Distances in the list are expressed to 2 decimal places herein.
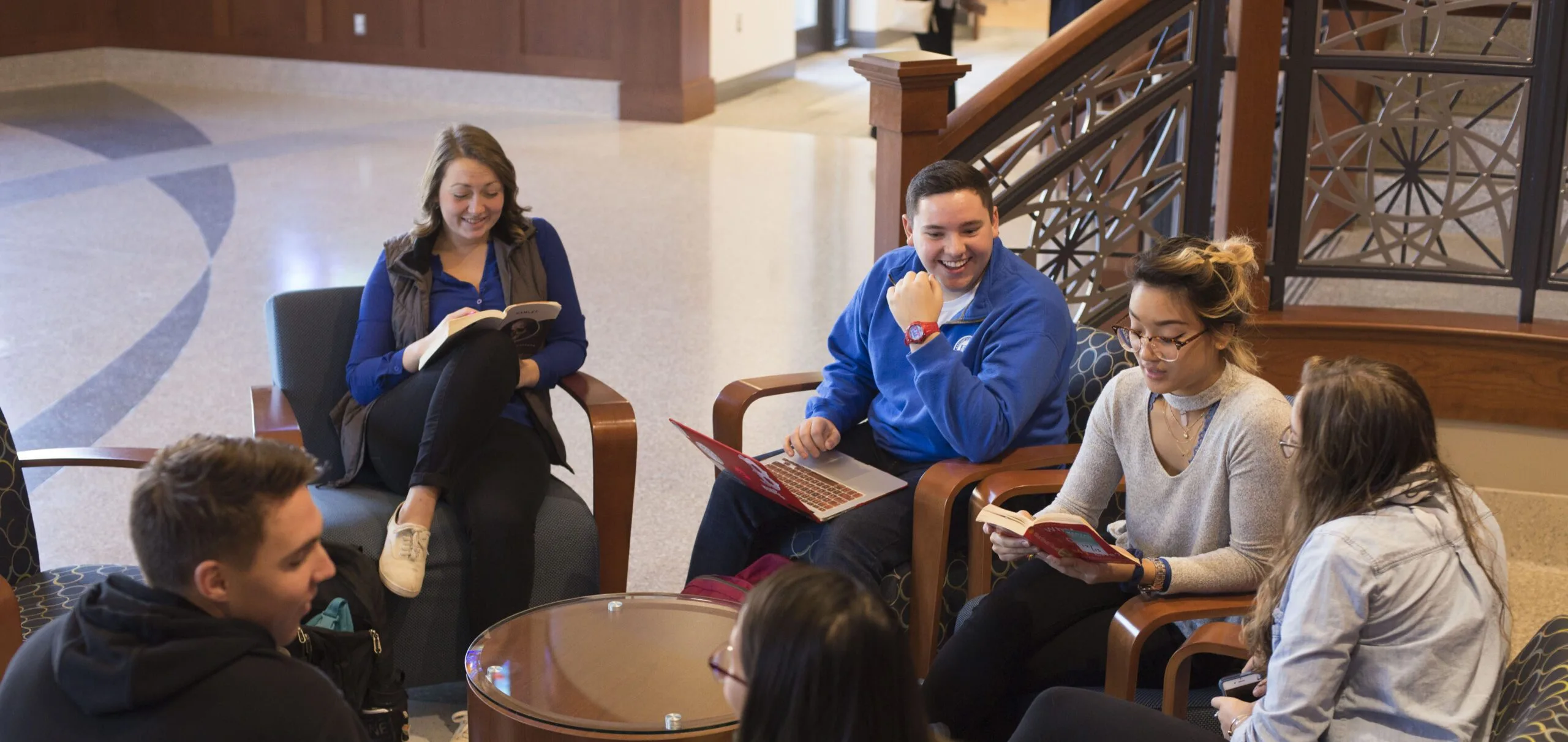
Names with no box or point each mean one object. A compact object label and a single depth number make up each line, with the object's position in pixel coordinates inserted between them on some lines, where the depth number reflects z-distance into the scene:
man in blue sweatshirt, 2.68
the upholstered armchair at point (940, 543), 2.63
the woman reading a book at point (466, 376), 2.75
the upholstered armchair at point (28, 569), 2.46
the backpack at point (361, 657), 2.21
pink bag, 2.46
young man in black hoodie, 1.45
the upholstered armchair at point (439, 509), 2.76
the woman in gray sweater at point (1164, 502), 2.23
